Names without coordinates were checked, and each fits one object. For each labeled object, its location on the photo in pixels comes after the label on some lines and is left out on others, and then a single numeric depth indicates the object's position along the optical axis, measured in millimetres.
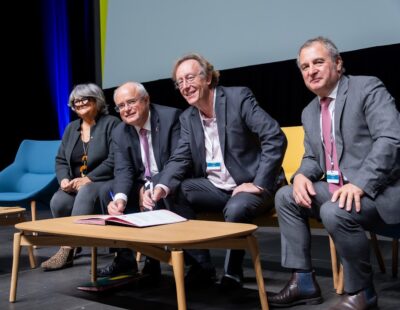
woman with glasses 3291
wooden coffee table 1761
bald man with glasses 2869
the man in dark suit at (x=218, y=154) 2520
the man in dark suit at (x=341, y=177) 1899
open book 2115
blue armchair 4297
